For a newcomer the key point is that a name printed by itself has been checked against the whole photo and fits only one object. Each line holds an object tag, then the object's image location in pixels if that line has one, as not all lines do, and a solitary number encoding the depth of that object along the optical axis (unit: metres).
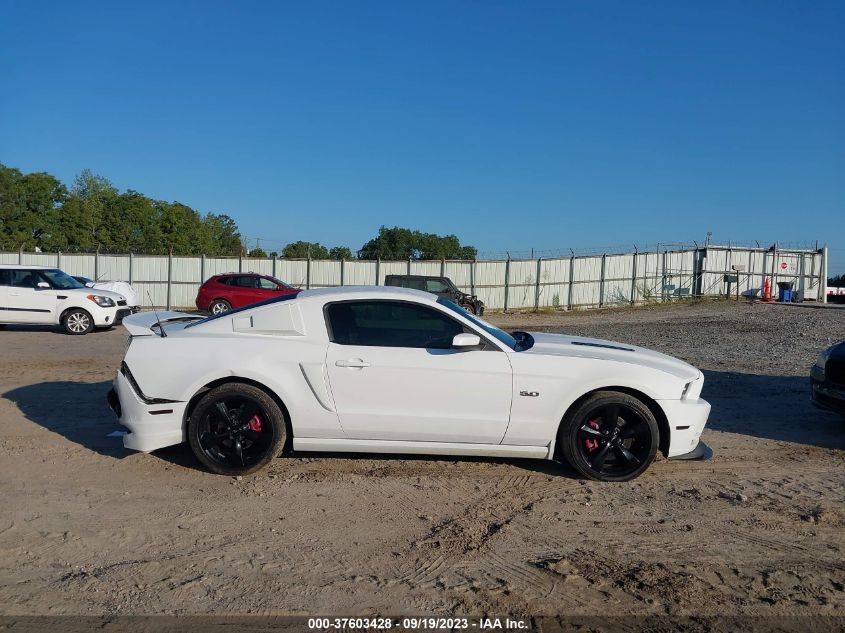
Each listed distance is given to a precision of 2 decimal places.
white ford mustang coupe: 5.19
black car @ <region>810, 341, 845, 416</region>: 6.77
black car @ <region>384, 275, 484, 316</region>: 23.84
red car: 22.69
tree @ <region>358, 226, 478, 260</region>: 90.88
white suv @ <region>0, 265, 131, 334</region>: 15.30
